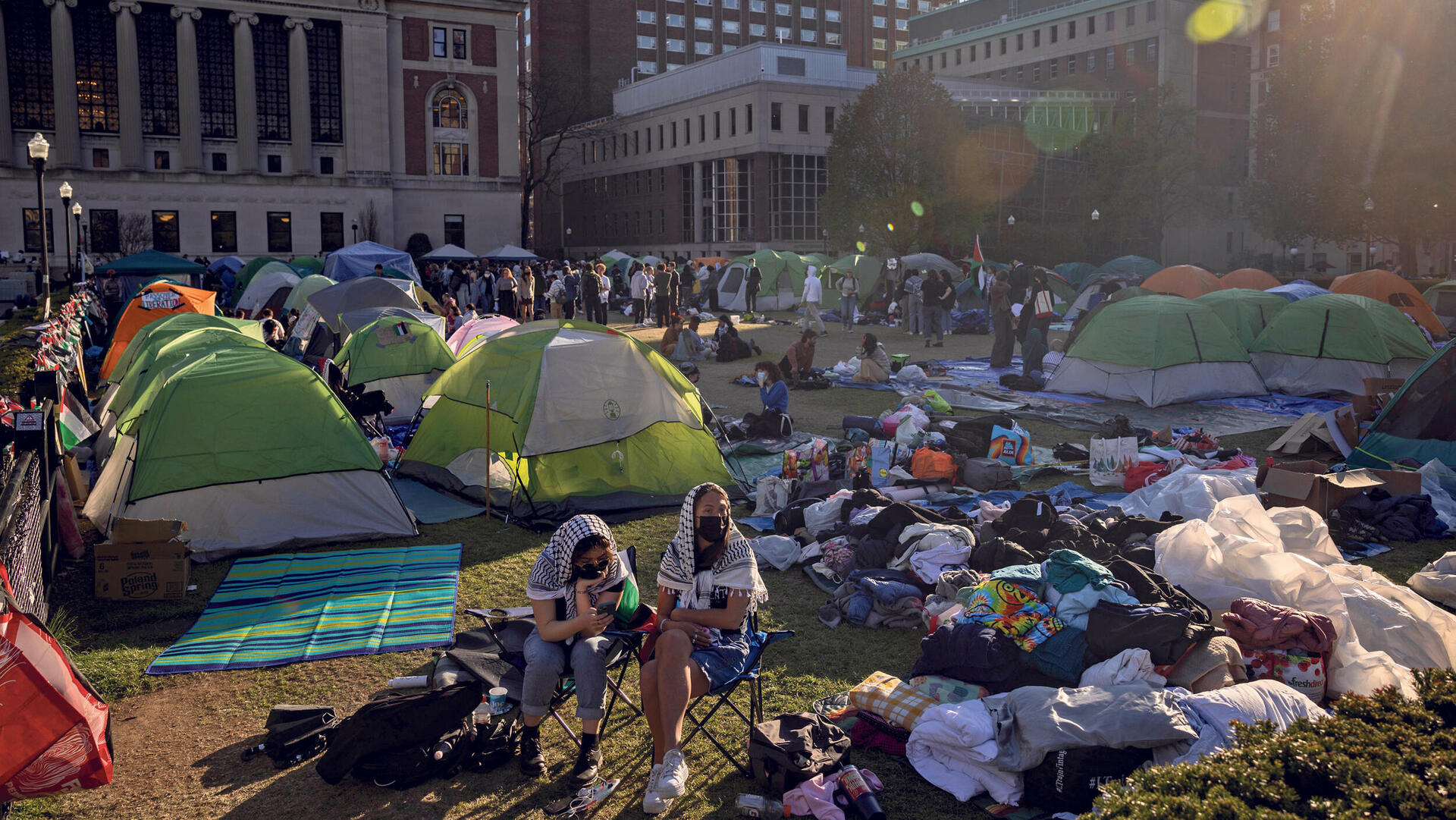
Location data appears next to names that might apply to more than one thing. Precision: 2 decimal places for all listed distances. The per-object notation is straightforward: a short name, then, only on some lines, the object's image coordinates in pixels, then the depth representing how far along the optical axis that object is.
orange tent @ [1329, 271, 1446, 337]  21.58
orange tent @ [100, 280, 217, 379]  19.25
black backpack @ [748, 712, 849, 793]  4.66
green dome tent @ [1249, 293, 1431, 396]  15.59
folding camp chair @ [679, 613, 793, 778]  5.00
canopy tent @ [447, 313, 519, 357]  16.38
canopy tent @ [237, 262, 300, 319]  28.39
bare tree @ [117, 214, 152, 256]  51.28
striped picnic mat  6.54
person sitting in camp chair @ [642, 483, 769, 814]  4.90
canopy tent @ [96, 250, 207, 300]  30.05
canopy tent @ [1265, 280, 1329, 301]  22.22
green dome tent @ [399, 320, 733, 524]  9.54
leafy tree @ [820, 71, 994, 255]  43.44
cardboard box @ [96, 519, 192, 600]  7.38
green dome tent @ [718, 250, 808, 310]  36.62
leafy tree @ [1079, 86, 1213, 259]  51.72
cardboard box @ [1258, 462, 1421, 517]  8.73
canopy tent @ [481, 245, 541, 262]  37.94
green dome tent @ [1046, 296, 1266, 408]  14.96
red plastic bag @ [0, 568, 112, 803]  4.16
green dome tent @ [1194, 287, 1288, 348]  17.30
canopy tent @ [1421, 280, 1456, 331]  24.75
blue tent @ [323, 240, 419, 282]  29.75
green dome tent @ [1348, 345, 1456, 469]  10.48
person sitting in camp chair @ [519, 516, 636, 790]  4.99
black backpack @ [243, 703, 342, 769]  5.14
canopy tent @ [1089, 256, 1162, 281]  32.34
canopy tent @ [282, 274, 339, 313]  22.92
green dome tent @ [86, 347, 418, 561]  8.37
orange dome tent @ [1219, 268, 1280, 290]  26.34
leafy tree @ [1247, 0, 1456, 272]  33.94
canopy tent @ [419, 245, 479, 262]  38.12
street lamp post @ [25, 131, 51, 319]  19.30
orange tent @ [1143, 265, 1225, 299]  24.59
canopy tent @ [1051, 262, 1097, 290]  35.62
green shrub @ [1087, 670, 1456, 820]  3.23
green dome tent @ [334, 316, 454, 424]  14.57
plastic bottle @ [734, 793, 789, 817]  4.59
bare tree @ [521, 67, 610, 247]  68.25
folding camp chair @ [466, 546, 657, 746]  5.17
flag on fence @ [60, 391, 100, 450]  10.21
